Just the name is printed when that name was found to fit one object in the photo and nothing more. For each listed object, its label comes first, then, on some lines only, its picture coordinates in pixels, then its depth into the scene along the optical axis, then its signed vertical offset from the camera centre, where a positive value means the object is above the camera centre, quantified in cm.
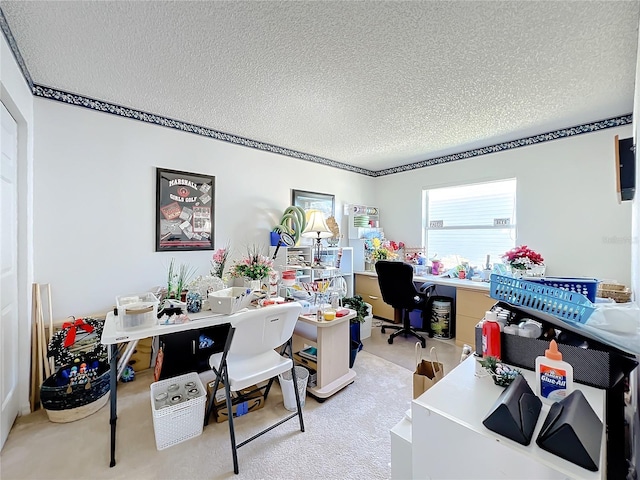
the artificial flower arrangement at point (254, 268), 232 -25
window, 345 +26
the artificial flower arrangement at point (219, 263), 262 -24
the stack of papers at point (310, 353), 229 -99
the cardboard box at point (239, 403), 188 -117
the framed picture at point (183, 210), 271 +30
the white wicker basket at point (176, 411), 162 -107
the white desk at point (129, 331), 149 -54
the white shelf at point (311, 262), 333 -30
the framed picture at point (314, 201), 375 +56
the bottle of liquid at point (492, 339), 112 -41
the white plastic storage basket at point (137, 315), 158 -45
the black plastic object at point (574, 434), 61 -46
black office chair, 313 -60
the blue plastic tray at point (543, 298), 98 -22
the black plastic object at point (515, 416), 69 -47
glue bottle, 84 -43
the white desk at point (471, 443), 65 -53
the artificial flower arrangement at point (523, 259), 271 -18
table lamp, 281 +14
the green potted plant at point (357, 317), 274 -79
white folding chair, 152 -70
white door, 163 -23
